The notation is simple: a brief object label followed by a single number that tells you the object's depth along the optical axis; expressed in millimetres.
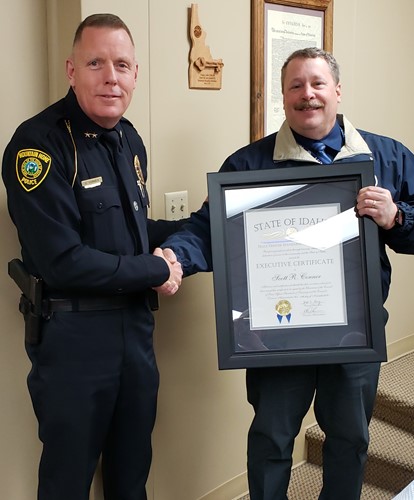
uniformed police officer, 1606
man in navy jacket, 1896
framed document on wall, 2348
